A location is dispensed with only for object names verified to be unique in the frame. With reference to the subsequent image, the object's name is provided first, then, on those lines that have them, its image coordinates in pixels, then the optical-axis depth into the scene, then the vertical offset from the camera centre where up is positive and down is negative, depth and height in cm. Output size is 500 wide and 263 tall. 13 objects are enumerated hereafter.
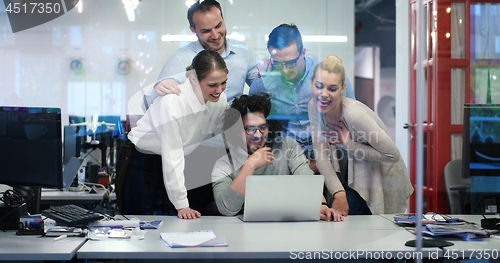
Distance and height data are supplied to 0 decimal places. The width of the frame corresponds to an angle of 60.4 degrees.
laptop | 218 -30
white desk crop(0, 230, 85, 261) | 162 -43
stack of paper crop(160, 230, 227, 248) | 172 -42
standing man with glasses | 305 +41
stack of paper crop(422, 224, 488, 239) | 190 -42
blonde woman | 305 -5
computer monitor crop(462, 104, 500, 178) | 228 -5
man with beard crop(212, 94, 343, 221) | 277 -10
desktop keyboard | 201 -37
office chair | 311 -38
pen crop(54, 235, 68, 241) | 183 -43
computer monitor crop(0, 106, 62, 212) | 209 -4
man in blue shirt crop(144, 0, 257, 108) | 299 +60
